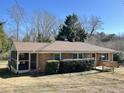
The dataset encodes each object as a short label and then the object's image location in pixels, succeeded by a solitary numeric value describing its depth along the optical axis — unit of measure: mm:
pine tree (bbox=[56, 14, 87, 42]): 21222
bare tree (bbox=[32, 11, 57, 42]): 24940
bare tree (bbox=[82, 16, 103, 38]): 27696
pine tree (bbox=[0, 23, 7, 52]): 19968
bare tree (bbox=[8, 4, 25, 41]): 21181
